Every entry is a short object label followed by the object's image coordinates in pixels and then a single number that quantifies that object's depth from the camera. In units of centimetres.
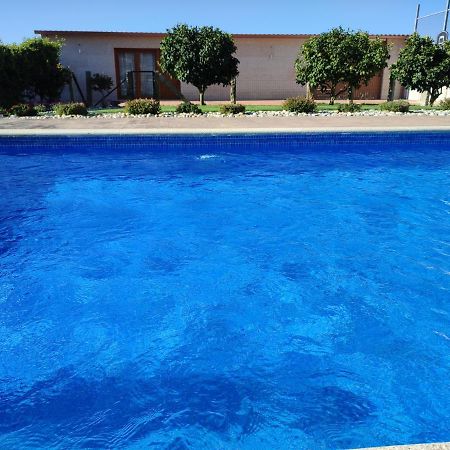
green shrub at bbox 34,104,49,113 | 1442
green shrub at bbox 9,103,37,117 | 1313
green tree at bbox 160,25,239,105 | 1420
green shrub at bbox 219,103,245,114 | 1340
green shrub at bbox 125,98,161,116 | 1318
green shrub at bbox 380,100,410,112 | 1396
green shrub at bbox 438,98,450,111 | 1486
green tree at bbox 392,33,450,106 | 1509
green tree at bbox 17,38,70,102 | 1485
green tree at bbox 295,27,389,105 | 1453
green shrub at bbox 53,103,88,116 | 1292
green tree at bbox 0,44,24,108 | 1389
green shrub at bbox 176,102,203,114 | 1348
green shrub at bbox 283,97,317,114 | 1397
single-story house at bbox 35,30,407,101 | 1914
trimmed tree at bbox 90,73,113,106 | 1842
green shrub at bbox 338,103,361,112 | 1405
